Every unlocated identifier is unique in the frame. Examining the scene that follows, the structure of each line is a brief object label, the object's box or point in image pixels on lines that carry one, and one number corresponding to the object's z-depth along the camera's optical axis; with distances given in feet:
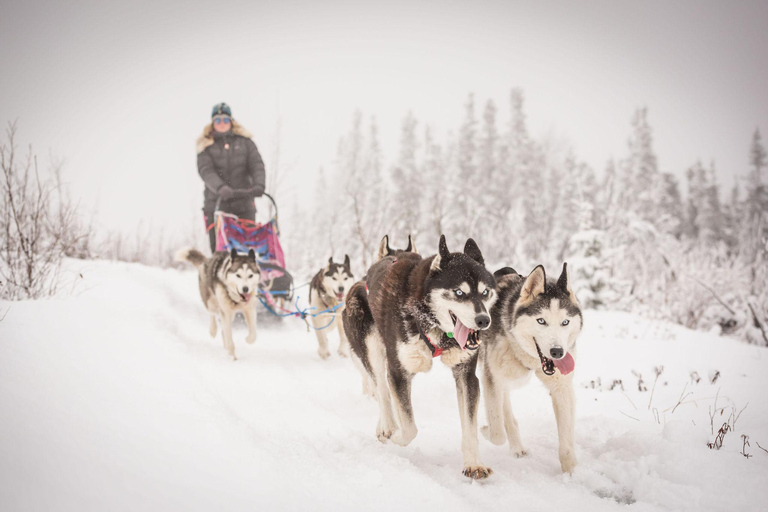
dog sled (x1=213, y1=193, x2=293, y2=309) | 20.18
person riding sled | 20.97
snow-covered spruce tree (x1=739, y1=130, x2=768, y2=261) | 90.38
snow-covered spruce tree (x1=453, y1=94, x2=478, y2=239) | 77.51
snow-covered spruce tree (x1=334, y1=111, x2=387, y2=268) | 73.15
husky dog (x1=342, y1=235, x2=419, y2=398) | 10.58
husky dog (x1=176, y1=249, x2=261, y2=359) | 17.07
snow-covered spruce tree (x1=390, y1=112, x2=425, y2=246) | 84.65
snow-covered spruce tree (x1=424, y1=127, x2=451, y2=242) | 76.79
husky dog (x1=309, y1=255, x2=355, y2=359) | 18.44
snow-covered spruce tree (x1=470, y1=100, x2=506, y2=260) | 73.72
